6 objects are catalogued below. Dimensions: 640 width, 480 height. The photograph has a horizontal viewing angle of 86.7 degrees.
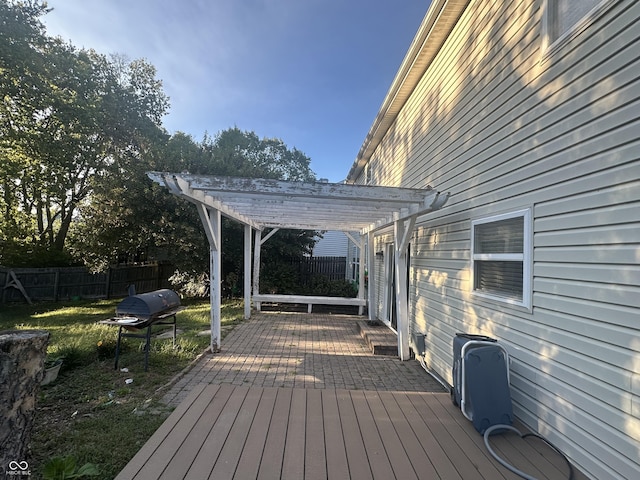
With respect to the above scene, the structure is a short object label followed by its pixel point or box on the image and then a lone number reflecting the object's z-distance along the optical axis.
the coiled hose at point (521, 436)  2.26
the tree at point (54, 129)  12.30
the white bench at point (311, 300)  10.10
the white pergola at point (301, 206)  4.38
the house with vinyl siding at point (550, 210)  2.04
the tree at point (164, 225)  11.43
